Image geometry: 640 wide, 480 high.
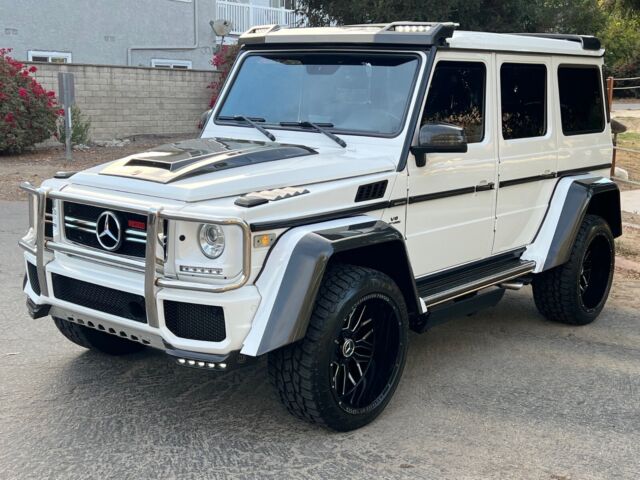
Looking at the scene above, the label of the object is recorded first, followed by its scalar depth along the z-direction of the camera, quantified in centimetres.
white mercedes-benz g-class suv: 370
